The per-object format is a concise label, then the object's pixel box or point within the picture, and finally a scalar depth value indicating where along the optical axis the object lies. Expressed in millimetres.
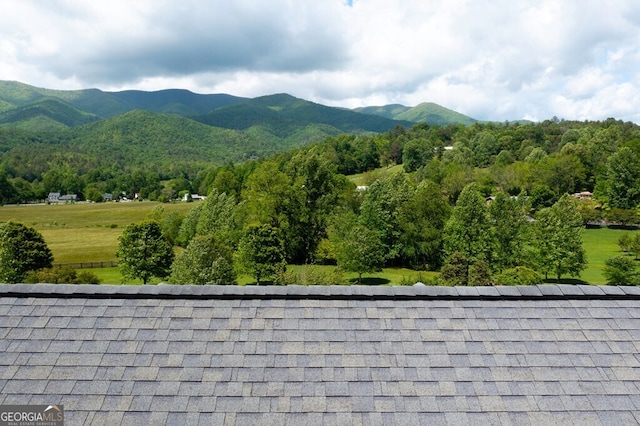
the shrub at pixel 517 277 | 33741
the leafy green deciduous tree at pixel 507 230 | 43688
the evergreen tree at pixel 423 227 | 49250
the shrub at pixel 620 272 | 35844
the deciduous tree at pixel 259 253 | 38406
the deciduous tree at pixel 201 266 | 32450
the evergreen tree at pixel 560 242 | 41000
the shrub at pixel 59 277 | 31781
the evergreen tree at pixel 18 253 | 35938
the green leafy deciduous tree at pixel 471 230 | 43688
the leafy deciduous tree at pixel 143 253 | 37594
